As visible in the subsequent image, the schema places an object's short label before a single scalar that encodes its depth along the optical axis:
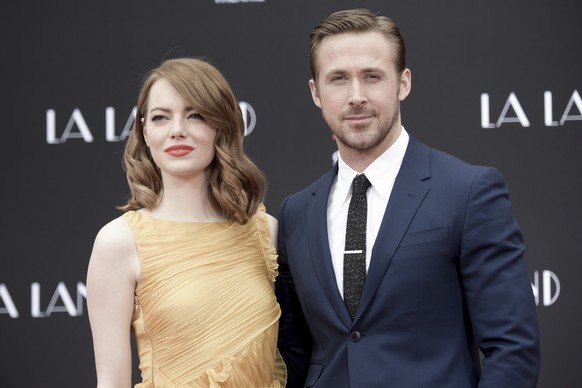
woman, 4.75
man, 4.37
